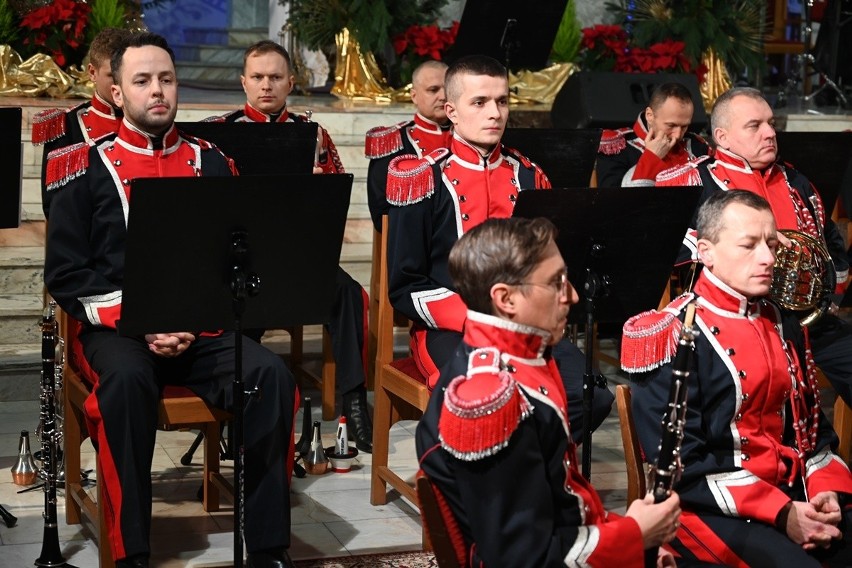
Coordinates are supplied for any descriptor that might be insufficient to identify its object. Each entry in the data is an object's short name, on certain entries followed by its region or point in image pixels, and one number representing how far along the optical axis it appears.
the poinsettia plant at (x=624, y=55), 15.97
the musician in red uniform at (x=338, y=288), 9.92
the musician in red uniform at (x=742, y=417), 5.79
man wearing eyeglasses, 4.35
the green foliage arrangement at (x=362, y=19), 15.55
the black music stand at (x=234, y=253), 6.35
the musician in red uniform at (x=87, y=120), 10.20
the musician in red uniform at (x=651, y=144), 11.14
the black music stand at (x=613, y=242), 6.91
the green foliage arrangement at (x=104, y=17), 14.66
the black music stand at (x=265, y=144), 9.25
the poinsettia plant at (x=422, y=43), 15.68
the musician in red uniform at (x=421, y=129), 11.67
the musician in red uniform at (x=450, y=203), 7.97
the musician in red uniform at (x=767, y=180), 8.82
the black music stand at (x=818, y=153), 10.07
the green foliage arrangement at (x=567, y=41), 16.62
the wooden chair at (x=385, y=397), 8.21
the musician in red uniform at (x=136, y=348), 6.96
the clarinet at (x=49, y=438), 7.20
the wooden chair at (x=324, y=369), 10.37
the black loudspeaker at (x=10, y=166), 7.72
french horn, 7.95
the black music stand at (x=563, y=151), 9.66
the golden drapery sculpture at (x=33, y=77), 14.09
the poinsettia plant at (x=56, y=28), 14.37
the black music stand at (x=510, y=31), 13.46
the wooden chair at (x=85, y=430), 7.27
